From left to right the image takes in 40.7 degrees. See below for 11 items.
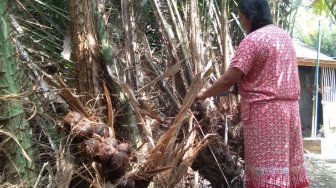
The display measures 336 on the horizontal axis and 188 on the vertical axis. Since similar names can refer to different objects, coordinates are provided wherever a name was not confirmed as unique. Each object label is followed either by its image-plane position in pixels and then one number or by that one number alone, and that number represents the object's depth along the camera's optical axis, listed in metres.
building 10.41
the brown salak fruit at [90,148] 1.71
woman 2.07
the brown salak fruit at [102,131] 1.79
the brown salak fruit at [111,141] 1.75
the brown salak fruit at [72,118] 1.78
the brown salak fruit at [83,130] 1.75
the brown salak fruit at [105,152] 1.70
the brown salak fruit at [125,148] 1.75
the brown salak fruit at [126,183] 1.74
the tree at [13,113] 1.48
